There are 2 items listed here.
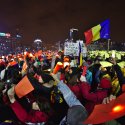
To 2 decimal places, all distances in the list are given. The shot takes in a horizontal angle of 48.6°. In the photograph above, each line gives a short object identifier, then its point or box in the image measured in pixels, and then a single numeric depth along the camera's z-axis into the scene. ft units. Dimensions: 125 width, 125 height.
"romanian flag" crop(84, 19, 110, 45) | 18.69
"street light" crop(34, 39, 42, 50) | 156.33
